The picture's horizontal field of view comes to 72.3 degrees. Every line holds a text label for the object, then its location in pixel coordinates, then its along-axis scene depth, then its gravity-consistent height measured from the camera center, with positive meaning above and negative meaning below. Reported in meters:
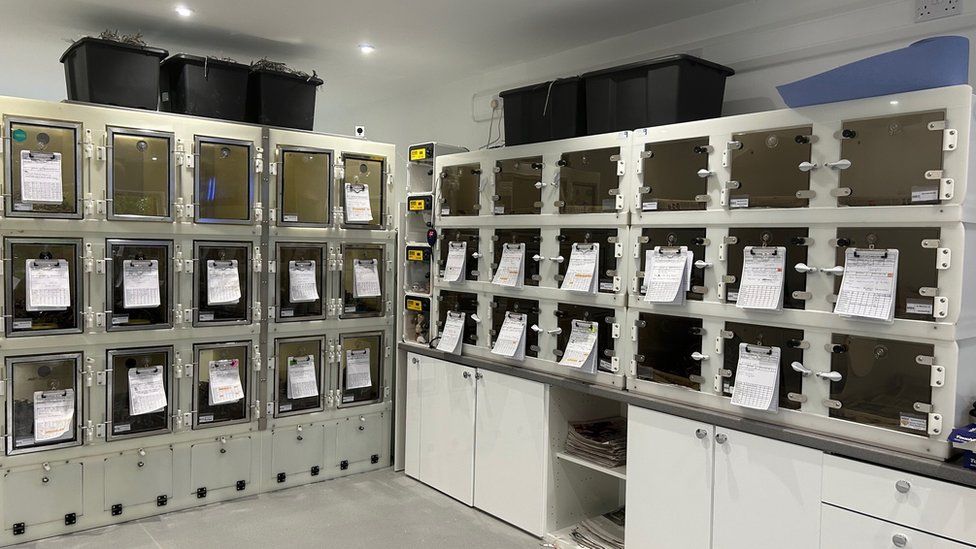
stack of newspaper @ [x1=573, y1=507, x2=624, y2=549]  3.27 -1.40
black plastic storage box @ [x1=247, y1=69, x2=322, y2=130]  4.07 +0.93
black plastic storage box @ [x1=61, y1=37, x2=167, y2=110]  3.50 +0.93
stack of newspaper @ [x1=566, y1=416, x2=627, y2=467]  3.27 -0.94
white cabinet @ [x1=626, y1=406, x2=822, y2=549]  2.45 -0.93
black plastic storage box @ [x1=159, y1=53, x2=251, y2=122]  3.84 +0.94
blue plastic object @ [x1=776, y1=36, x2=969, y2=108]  2.08 +0.61
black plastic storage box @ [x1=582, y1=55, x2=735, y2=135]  2.96 +0.75
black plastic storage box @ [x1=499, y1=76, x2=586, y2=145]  3.40 +0.75
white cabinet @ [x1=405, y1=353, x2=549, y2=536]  3.49 -1.06
